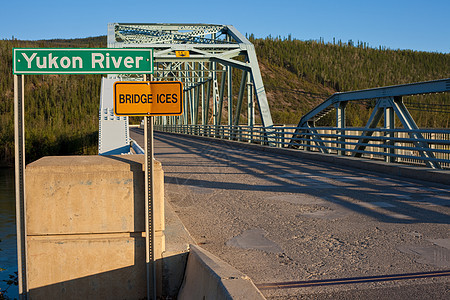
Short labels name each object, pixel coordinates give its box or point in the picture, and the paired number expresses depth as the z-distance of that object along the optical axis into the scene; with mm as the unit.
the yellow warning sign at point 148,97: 4402
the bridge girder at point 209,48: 26088
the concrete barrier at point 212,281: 3279
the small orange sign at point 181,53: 27047
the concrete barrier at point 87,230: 4316
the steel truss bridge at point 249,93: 12109
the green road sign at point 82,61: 4242
